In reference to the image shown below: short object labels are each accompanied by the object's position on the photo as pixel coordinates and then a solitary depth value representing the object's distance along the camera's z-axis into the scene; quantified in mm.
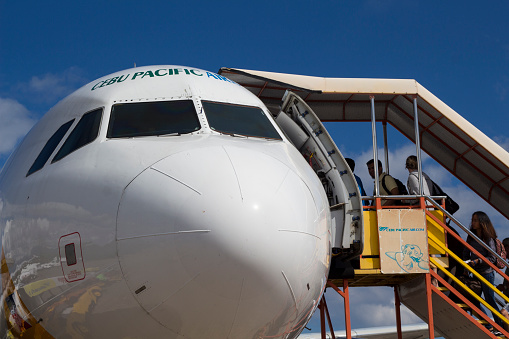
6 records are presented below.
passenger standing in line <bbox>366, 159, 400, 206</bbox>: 12414
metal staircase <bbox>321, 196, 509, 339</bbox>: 11234
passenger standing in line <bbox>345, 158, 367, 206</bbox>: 12180
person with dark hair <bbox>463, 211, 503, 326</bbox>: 12016
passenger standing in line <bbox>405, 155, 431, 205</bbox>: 12211
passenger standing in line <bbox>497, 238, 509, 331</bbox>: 13703
